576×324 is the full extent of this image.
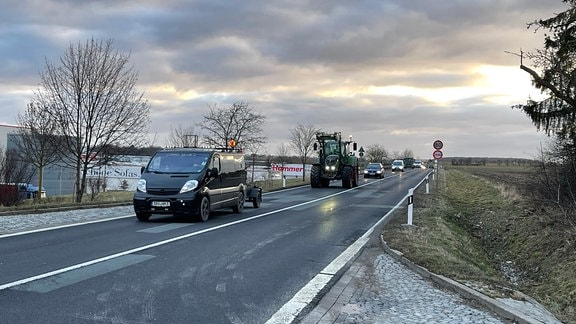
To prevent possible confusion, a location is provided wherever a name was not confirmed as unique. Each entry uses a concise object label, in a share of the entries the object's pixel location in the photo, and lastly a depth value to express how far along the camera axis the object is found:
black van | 13.77
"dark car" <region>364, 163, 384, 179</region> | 53.28
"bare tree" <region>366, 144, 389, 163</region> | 99.31
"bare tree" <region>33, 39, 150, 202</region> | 23.72
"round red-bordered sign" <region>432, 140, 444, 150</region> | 32.84
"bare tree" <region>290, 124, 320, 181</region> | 49.00
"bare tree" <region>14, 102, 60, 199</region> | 27.39
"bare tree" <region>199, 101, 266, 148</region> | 35.69
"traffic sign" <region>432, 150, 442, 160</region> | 32.44
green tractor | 33.69
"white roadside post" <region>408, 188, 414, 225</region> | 13.78
